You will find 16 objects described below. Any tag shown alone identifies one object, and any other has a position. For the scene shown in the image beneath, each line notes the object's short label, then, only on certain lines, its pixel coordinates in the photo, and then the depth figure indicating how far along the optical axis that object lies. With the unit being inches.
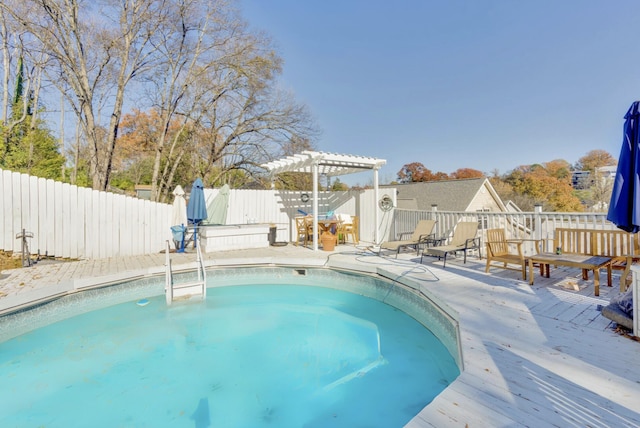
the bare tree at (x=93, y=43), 343.0
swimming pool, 105.2
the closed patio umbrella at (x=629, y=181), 109.3
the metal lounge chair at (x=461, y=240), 227.2
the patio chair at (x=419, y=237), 264.5
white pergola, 316.8
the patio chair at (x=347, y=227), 372.2
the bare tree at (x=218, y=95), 470.9
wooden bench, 164.9
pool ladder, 201.2
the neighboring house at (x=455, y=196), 722.2
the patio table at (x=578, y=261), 150.2
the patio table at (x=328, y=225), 344.8
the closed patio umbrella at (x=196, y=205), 312.7
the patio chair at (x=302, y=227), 358.1
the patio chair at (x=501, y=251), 184.9
